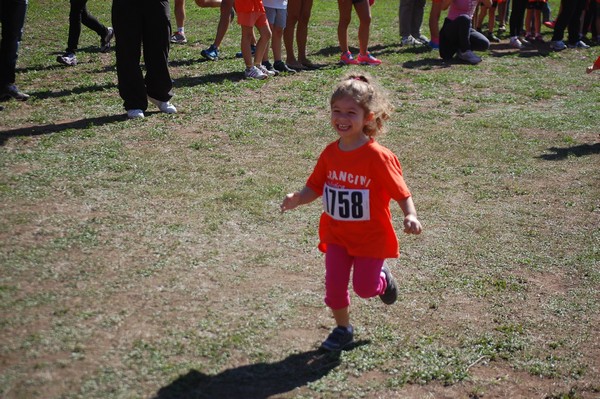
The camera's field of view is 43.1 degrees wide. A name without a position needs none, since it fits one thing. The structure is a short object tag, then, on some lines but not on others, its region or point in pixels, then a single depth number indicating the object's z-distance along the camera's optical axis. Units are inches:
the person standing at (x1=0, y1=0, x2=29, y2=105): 323.3
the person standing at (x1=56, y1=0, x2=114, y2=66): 399.2
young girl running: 166.6
